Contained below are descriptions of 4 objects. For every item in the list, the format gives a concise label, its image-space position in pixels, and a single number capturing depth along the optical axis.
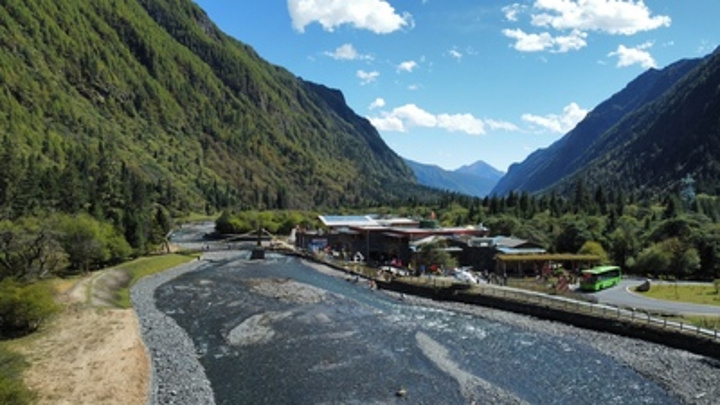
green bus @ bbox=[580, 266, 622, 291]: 61.00
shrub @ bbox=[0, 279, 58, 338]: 41.56
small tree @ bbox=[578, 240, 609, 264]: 77.00
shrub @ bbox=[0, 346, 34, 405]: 25.41
